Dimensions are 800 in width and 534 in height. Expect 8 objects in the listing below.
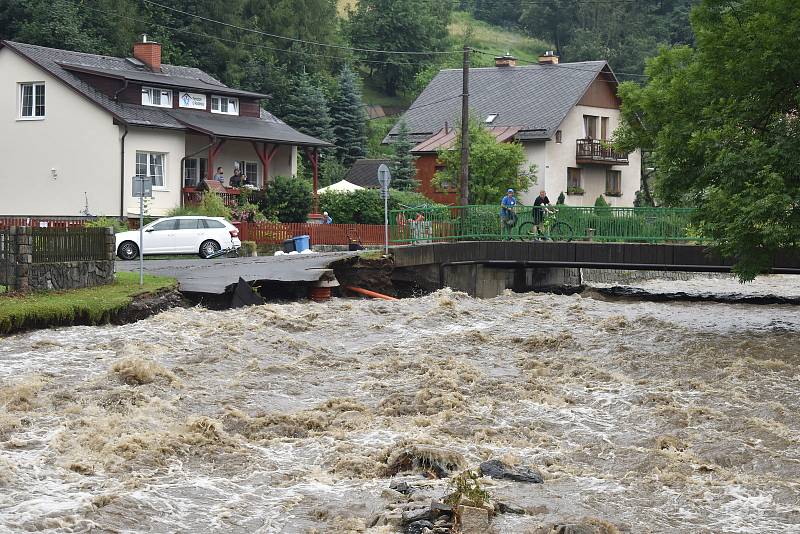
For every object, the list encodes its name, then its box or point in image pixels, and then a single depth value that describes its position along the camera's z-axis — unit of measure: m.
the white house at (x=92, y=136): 47.84
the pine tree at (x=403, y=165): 62.59
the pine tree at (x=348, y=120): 80.19
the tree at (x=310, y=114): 76.56
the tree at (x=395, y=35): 101.31
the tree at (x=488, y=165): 56.22
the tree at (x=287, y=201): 50.25
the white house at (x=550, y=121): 62.75
